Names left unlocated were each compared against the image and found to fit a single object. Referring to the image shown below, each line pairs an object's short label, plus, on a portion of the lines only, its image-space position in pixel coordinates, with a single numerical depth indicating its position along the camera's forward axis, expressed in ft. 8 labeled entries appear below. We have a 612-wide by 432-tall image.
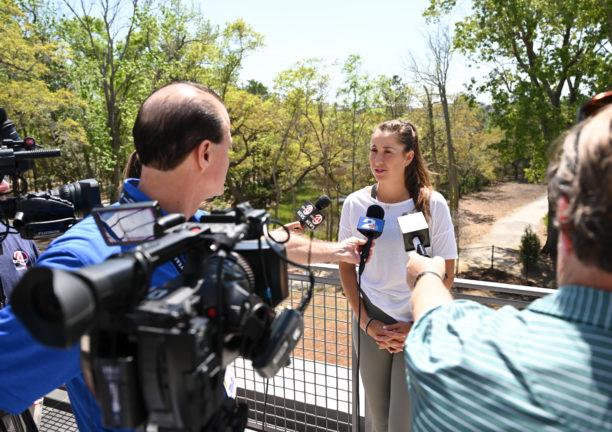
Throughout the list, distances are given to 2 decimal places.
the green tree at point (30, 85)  52.31
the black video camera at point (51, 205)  6.51
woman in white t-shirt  8.81
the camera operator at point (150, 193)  3.65
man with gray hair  2.86
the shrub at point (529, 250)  64.49
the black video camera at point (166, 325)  2.47
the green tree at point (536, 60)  55.52
